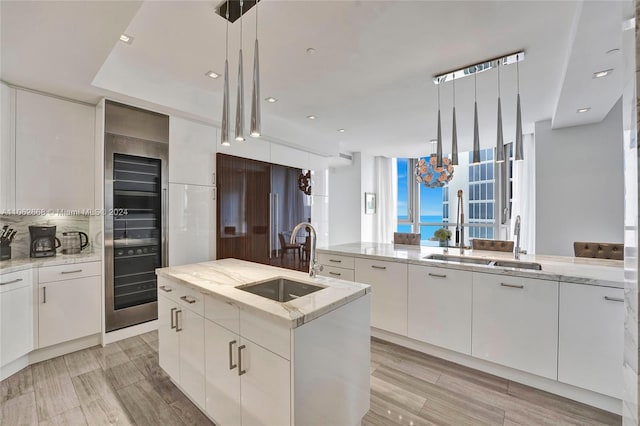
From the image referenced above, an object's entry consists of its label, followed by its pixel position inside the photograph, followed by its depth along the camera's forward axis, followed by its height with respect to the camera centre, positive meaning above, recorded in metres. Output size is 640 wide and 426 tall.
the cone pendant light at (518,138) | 2.40 +0.66
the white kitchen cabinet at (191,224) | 3.22 -0.14
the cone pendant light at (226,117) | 1.85 +0.64
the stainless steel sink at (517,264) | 2.35 -0.46
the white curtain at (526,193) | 4.96 +0.37
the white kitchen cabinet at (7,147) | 2.43 +0.58
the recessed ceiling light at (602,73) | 2.37 +1.23
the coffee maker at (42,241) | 2.72 -0.29
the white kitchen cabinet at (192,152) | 3.25 +0.75
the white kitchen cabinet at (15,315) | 2.19 -0.86
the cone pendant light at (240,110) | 1.70 +0.65
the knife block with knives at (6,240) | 2.55 -0.27
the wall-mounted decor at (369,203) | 6.79 +0.25
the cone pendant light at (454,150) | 2.68 +0.62
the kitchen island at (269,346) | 1.23 -0.71
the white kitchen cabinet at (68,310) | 2.49 -0.94
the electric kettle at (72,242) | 2.97 -0.33
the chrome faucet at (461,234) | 3.21 -0.27
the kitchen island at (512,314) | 1.85 -0.81
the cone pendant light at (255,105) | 1.62 +0.63
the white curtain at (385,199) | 7.28 +0.36
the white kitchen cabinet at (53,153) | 2.57 +0.59
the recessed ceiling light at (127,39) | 2.24 +1.44
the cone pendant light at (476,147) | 2.53 +0.61
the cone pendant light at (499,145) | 2.43 +0.61
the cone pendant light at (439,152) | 2.78 +0.63
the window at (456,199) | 6.52 +0.36
